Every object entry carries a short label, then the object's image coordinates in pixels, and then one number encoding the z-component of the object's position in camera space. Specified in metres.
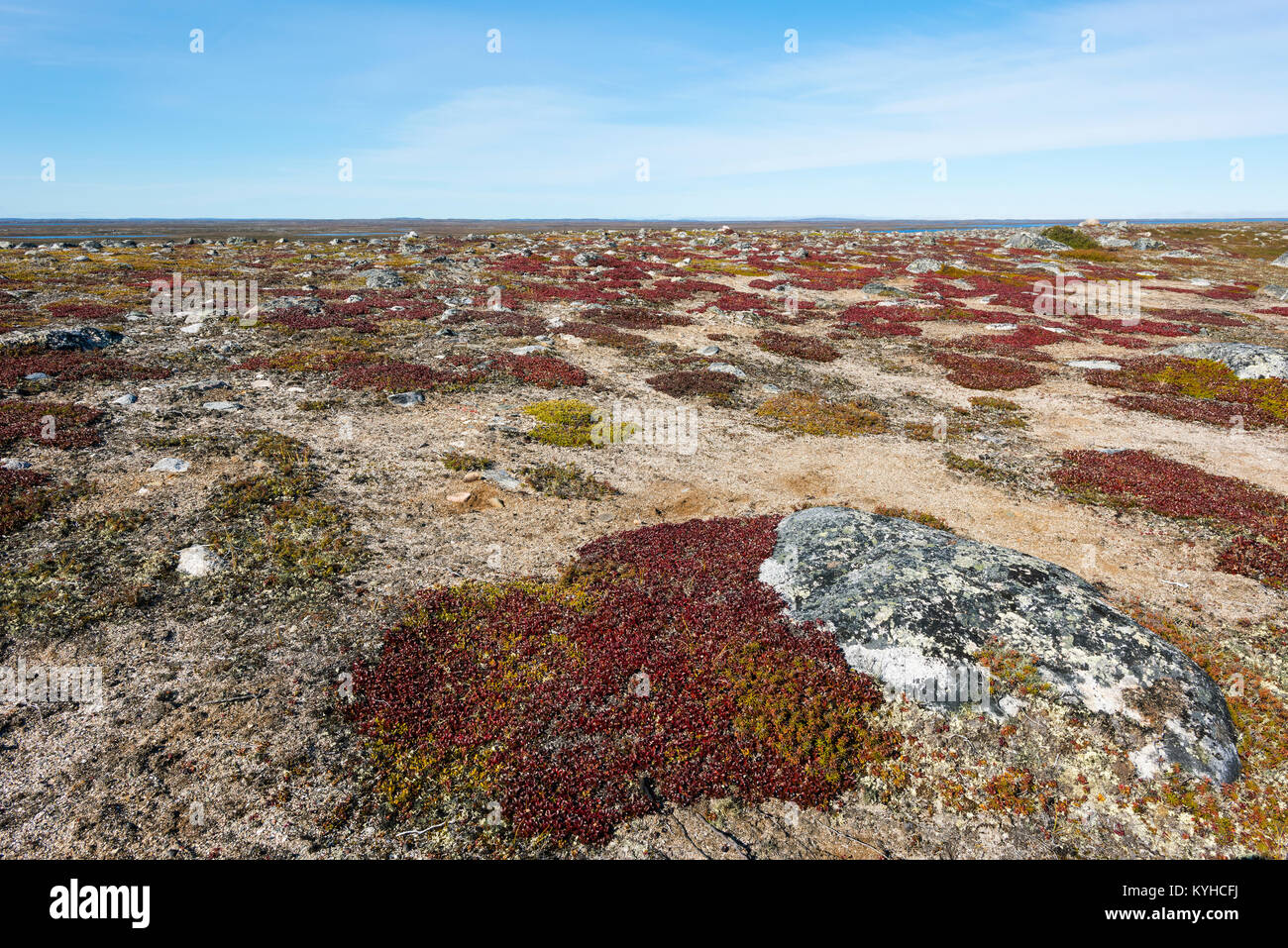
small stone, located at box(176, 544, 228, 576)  13.05
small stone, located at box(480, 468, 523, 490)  18.47
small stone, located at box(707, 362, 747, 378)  31.67
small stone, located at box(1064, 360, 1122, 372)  34.47
